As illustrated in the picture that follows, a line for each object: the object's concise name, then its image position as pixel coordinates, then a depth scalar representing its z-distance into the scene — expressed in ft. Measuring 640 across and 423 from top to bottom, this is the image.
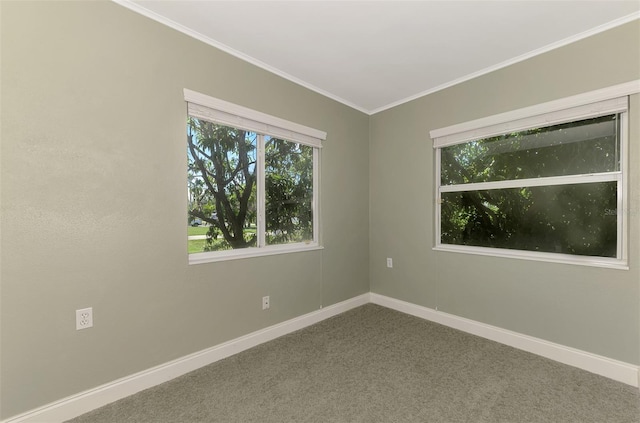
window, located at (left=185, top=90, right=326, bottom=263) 7.22
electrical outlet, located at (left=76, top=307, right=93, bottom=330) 5.34
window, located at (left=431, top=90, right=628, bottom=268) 6.77
